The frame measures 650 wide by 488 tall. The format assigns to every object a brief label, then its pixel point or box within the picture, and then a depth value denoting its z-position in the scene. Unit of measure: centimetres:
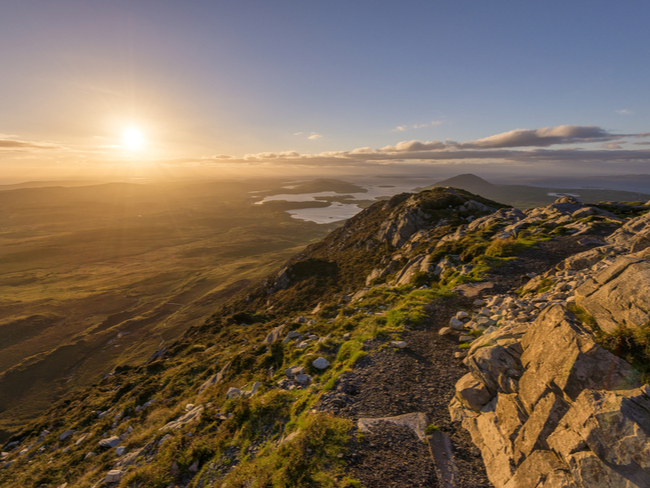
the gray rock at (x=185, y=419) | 1269
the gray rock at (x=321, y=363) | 1259
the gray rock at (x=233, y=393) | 1317
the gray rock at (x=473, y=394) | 835
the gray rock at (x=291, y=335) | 1813
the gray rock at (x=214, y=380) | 1706
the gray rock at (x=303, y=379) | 1191
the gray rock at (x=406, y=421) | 841
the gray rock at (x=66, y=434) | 1875
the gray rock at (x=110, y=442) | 1439
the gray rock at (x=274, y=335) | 2039
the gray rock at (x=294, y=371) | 1268
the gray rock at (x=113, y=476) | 1057
